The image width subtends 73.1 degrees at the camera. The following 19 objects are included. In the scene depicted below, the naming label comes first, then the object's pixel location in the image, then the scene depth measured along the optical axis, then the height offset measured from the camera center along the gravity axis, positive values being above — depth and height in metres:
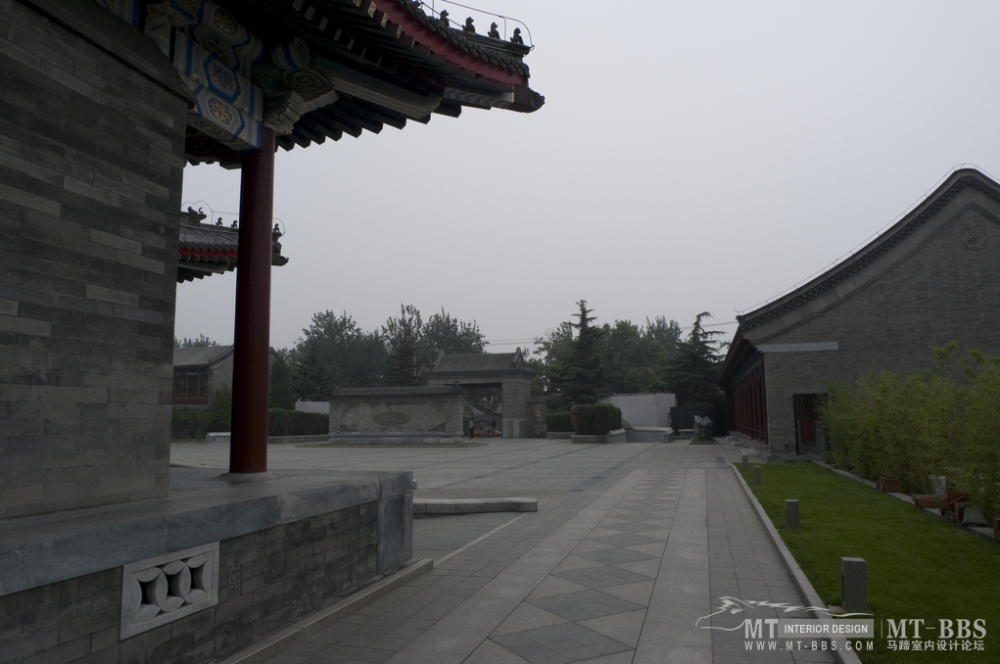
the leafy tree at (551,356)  50.88 +3.26
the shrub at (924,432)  7.86 -0.61
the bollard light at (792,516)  8.56 -1.55
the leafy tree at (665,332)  92.62 +8.64
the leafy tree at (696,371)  42.88 +1.46
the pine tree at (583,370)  42.06 +1.47
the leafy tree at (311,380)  49.66 +0.95
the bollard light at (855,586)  5.06 -1.44
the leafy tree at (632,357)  61.47 +3.55
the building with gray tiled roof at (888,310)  19.97 +2.53
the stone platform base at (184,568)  3.04 -1.00
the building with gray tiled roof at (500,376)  41.19 +1.09
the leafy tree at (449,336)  74.25 +6.31
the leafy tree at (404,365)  52.09 +2.21
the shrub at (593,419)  35.00 -1.32
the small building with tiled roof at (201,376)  41.88 +1.04
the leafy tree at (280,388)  45.06 +0.32
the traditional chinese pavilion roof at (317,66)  5.40 +3.01
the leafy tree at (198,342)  96.81 +7.61
